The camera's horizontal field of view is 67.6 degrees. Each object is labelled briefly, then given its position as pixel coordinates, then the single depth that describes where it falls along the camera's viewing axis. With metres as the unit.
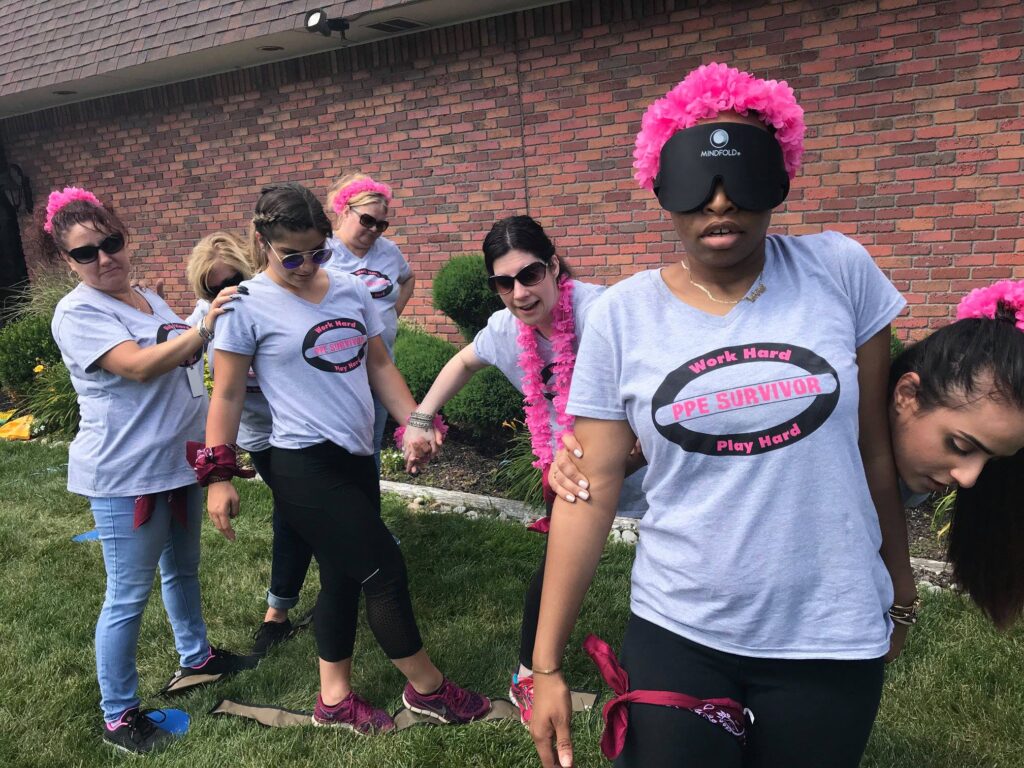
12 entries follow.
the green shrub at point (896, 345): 4.79
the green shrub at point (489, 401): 5.96
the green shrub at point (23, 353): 8.80
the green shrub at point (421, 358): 6.48
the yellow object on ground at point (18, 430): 8.06
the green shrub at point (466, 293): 6.51
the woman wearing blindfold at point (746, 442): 1.44
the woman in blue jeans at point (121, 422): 2.96
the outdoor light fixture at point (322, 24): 7.00
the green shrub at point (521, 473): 5.40
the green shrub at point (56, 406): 8.05
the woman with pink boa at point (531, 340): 2.82
